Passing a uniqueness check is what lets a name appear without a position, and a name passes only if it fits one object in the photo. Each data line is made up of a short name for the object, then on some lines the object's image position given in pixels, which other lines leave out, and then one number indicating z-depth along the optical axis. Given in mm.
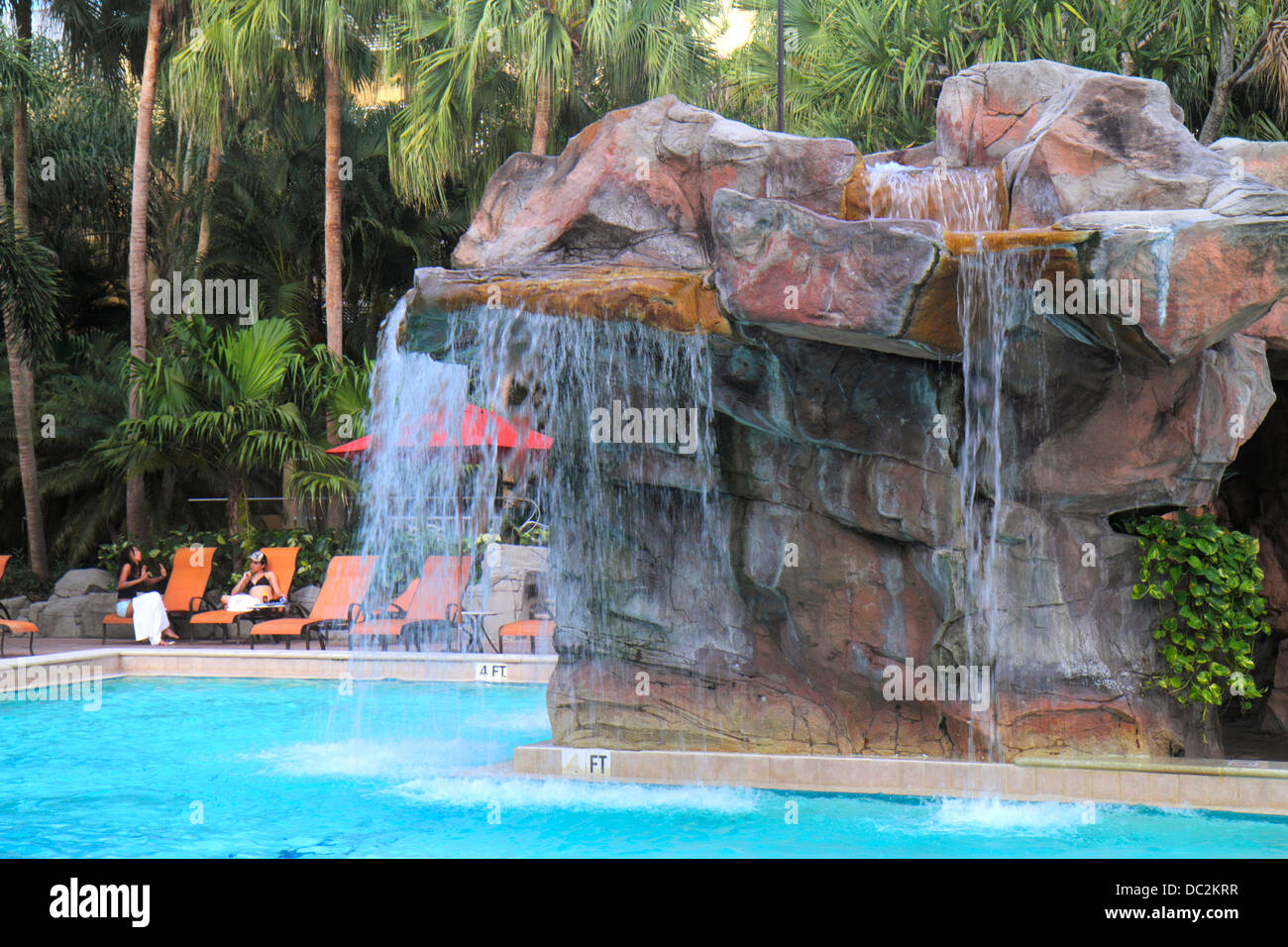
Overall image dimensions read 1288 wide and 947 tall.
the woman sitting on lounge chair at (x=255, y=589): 15852
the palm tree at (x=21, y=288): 17250
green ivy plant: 7203
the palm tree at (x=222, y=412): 16922
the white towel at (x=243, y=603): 15836
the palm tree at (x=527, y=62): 18531
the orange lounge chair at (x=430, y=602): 14469
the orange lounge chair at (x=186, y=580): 16625
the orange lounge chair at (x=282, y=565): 16188
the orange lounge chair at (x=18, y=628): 14680
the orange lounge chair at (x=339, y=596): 15000
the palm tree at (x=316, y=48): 18734
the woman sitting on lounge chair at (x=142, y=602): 15930
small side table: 15031
